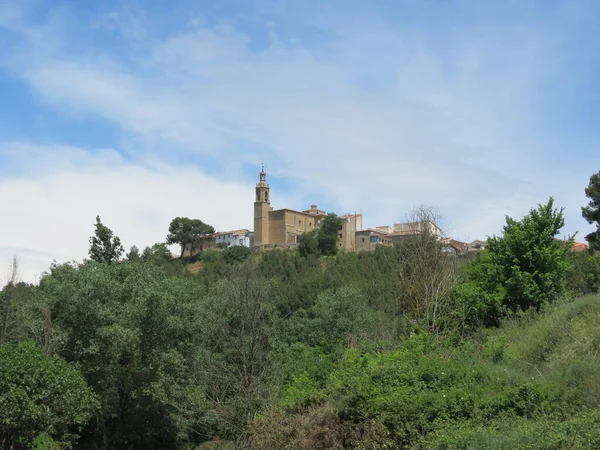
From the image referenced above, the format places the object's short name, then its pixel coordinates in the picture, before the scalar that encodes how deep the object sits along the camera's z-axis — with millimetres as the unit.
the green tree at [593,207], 37375
